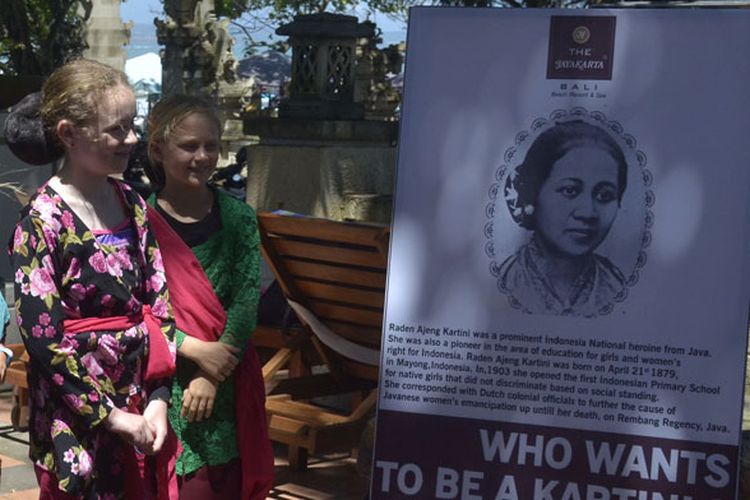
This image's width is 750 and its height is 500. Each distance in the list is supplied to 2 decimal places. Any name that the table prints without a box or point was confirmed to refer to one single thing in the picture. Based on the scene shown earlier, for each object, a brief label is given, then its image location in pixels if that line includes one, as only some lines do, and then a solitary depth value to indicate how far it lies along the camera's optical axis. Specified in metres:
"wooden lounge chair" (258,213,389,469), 5.41
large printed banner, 3.42
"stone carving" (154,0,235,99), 23.61
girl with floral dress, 3.00
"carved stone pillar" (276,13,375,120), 7.82
